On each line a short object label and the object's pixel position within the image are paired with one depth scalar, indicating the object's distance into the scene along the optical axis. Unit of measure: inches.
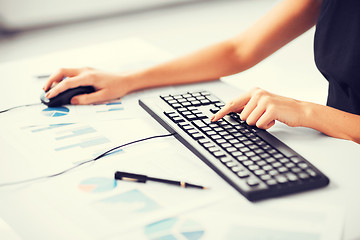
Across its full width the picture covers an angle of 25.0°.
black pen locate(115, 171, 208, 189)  49.9
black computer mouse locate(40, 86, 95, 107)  60.6
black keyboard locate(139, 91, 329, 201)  49.1
